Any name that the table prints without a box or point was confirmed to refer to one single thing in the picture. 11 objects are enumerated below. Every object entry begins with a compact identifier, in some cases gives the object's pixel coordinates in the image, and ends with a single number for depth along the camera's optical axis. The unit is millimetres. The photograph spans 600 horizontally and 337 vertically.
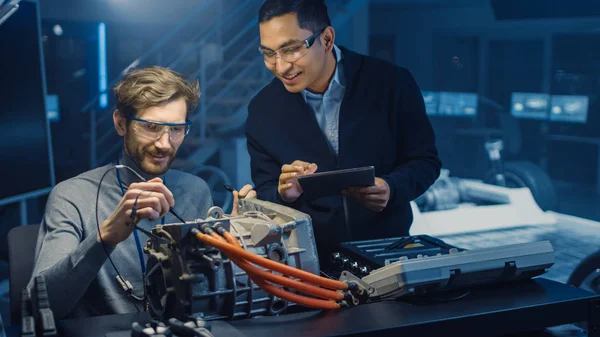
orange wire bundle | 1225
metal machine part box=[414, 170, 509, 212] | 6559
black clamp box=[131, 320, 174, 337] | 1134
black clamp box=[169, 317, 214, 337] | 1141
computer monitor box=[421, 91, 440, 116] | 6449
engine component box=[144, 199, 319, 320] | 1258
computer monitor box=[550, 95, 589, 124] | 6074
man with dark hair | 2219
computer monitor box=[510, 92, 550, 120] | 6367
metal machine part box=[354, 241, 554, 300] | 1308
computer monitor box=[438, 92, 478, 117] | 6520
